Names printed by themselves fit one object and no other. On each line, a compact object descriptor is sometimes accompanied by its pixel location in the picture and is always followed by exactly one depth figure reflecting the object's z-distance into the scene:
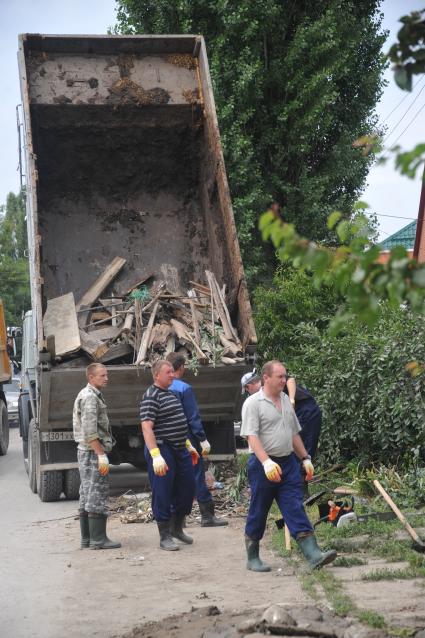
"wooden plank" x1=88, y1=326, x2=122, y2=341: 11.66
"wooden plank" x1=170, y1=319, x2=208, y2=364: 11.20
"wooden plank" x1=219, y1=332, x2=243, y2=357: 11.39
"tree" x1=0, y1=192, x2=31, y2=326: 49.50
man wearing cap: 10.34
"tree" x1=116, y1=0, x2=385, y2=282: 20.94
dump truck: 12.68
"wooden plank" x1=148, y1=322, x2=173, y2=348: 11.44
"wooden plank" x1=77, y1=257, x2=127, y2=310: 12.54
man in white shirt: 7.59
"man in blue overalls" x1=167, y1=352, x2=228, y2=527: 10.03
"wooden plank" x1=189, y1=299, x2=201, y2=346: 11.44
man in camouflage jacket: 9.20
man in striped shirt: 9.10
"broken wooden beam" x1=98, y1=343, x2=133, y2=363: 11.38
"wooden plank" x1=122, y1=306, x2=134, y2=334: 11.59
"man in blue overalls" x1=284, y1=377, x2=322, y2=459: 10.49
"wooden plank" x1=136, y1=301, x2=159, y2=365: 11.20
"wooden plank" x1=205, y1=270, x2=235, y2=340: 11.60
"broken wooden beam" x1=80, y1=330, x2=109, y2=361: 11.34
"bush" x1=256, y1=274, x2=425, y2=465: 10.93
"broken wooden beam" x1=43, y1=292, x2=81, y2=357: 11.26
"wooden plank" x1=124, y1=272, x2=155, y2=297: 12.71
